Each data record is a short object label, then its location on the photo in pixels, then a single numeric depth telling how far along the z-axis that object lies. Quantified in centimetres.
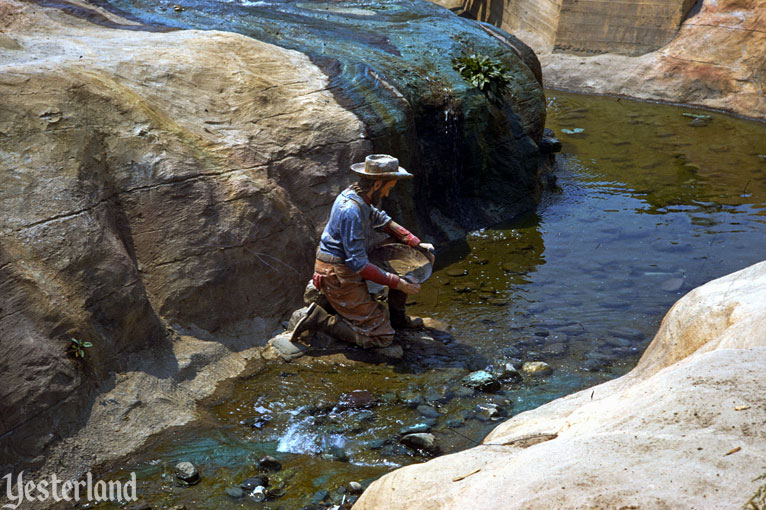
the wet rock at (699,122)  1453
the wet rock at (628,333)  724
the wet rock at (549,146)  1171
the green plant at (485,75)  1008
